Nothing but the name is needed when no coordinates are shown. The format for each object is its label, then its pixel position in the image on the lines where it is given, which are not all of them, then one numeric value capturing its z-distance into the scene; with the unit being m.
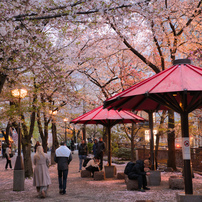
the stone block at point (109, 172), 16.19
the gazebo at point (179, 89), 7.25
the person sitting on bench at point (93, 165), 16.03
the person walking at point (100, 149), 17.83
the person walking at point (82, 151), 19.49
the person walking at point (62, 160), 11.09
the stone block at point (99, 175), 15.23
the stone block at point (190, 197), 7.23
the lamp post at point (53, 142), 27.24
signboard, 7.66
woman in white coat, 10.90
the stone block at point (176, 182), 11.32
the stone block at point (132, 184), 11.59
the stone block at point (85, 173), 16.39
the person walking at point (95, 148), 18.25
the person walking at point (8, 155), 22.43
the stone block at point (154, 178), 12.84
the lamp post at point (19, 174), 12.50
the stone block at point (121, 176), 15.25
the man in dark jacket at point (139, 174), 11.36
